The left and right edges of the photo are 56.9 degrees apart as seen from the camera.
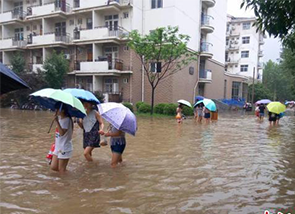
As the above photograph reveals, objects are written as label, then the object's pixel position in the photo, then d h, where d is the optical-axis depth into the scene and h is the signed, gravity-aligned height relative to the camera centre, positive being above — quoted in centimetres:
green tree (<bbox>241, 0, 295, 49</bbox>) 425 +123
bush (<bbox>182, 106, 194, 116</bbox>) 2161 -174
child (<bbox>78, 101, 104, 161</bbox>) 612 -88
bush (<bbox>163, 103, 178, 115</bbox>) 2142 -160
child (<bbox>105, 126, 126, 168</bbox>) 582 -116
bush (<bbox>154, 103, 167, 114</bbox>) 2208 -159
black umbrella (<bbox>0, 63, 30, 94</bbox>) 364 +6
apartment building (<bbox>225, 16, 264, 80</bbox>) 5366 +862
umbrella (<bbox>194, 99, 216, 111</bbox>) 1570 -89
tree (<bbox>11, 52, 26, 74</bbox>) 2717 +208
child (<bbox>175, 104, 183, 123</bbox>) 1564 -146
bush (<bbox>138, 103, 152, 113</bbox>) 2248 -163
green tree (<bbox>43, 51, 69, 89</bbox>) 2525 +160
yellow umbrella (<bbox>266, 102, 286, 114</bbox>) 1455 -90
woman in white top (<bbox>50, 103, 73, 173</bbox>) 528 -95
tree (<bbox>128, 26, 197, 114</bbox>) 2030 +327
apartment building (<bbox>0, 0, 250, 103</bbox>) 2569 +515
